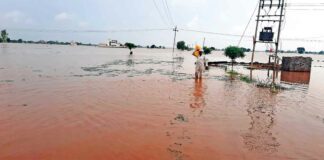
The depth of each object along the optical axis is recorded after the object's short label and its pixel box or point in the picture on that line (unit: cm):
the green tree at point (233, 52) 3631
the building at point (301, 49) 15066
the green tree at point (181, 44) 12300
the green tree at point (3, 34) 12668
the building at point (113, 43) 16138
